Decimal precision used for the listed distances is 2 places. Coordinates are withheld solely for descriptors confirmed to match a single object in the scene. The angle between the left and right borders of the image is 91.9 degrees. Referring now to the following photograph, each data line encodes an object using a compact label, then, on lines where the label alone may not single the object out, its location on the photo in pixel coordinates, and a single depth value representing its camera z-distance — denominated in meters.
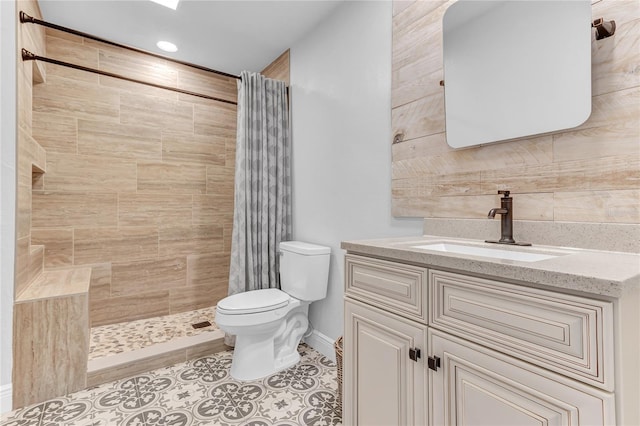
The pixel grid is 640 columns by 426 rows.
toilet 1.83
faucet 1.16
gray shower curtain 2.32
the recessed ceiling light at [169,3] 2.01
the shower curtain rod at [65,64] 1.76
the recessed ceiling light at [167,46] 2.51
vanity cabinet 0.63
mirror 1.04
